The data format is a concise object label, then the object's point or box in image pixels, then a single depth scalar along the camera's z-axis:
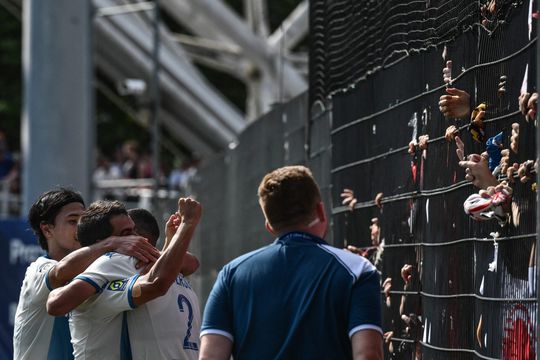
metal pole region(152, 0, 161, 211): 33.71
